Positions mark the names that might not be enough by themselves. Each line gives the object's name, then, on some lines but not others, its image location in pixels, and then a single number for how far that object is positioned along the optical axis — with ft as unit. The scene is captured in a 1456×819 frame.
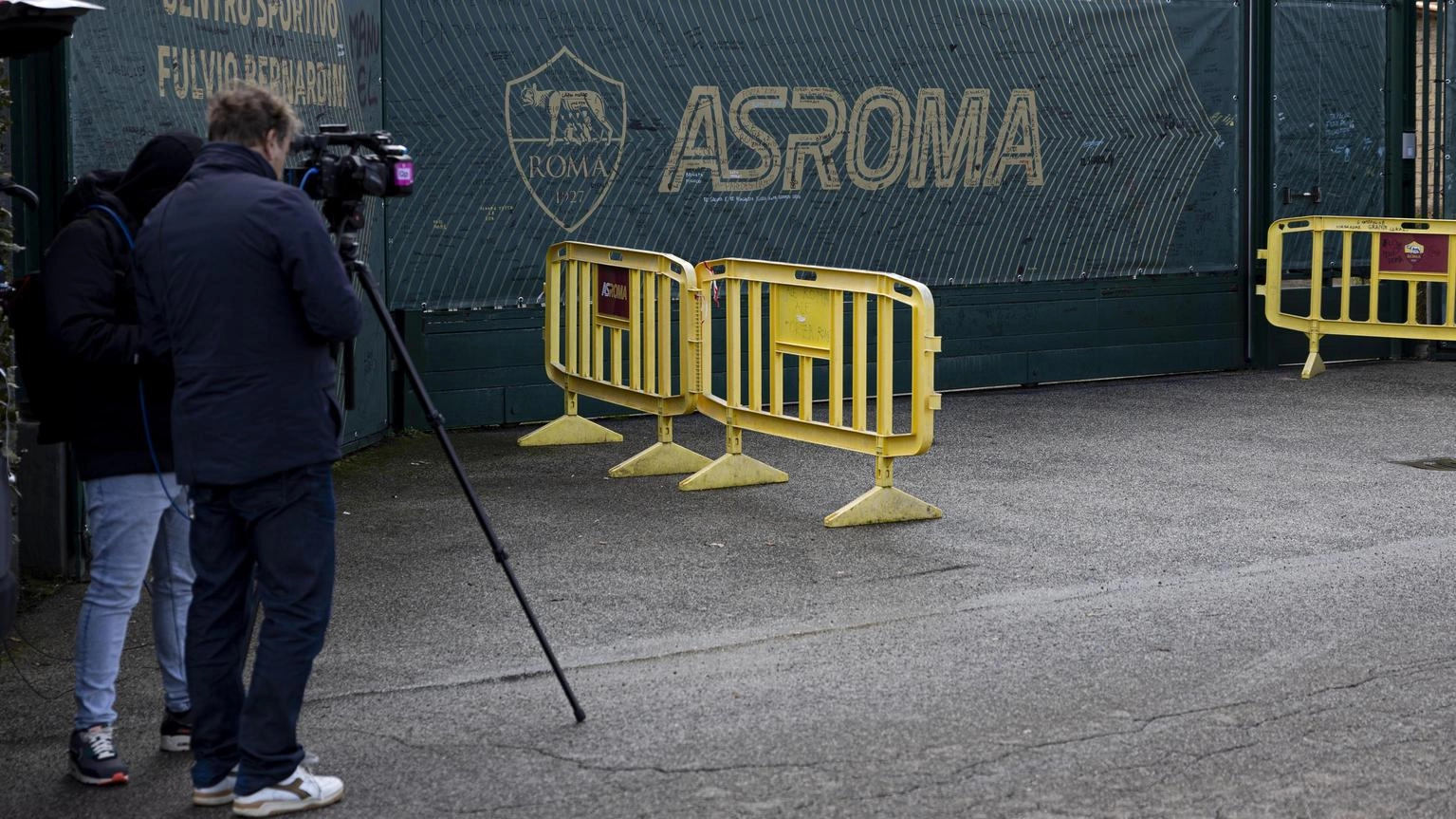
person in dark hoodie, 16.63
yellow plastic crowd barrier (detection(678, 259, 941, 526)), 28.17
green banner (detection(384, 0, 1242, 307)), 38.06
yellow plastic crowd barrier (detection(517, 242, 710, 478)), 32.50
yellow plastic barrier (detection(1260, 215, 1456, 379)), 45.93
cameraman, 15.19
